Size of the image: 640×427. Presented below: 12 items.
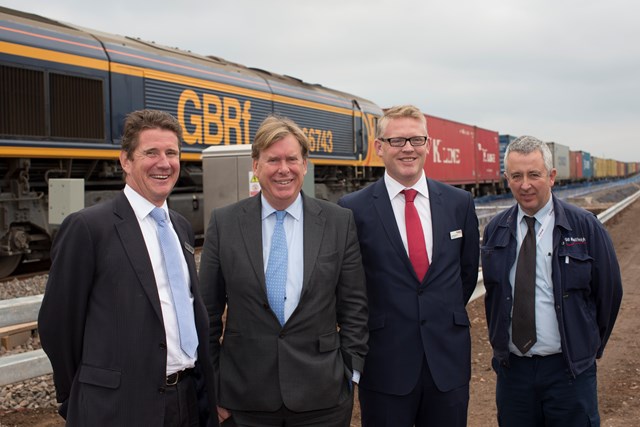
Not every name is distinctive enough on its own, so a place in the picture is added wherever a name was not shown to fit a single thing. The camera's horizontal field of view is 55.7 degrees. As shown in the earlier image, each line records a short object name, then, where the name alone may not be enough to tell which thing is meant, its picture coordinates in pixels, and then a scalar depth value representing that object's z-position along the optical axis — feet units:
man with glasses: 9.77
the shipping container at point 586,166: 185.61
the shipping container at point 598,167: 215.31
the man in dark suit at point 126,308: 7.59
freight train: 28.30
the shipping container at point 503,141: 121.63
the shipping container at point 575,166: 162.47
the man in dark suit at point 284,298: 8.63
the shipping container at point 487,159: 98.22
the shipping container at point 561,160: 135.13
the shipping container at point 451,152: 75.89
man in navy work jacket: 9.98
